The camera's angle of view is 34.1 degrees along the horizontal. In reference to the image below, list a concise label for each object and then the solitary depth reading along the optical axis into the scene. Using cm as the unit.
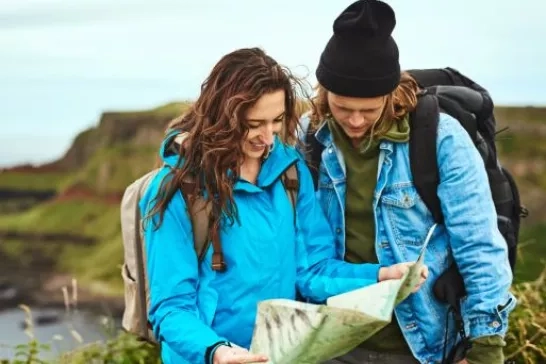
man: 314
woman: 290
